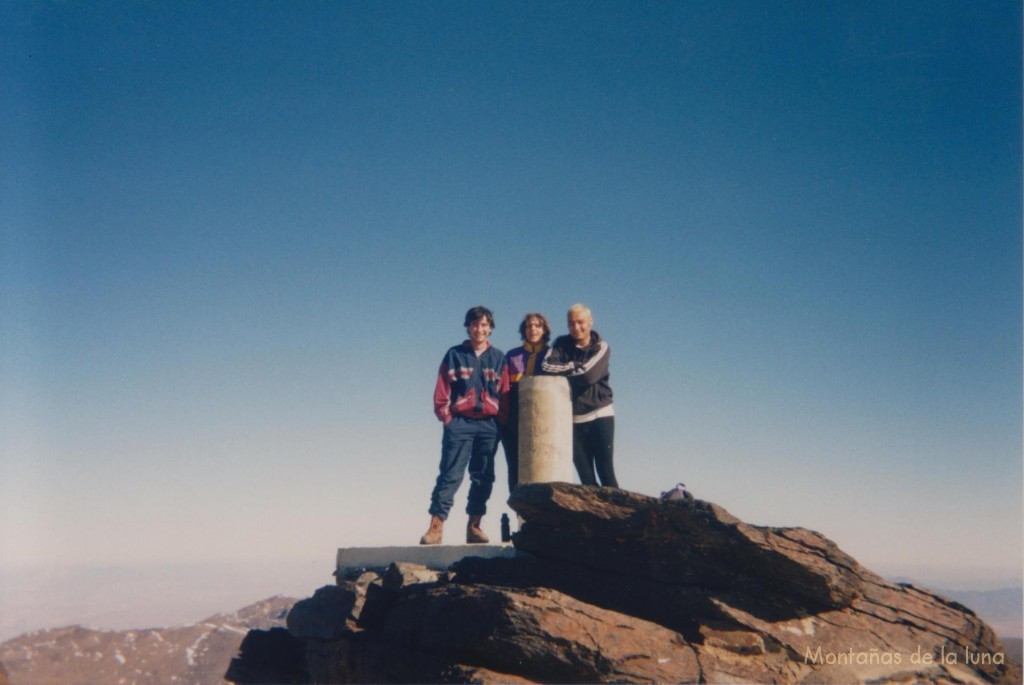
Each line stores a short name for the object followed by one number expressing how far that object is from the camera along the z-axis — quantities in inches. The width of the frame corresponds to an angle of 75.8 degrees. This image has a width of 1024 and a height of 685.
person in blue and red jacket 411.5
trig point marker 386.6
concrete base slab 364.5
